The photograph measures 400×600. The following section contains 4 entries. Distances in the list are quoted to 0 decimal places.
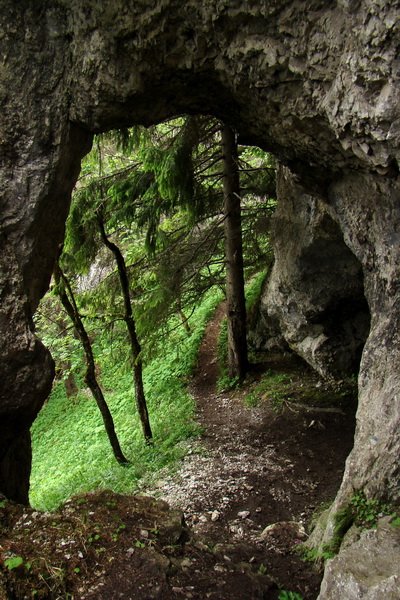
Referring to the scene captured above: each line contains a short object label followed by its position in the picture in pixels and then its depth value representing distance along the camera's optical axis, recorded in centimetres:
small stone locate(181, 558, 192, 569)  393
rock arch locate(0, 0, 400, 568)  430
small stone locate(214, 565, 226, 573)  399
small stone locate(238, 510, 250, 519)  588
